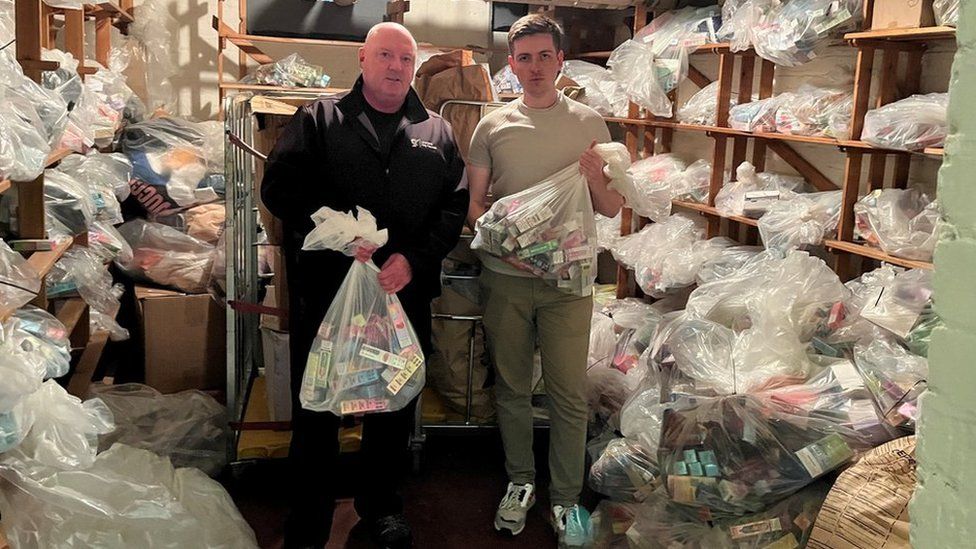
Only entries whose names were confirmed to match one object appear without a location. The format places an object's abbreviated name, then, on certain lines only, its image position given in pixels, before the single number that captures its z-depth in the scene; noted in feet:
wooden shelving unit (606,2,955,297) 8.66
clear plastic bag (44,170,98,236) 9.50
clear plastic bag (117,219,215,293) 12.65
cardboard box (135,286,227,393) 11.72
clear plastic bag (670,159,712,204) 11.60
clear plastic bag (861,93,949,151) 7.70
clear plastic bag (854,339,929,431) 6.69
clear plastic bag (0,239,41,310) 6.76
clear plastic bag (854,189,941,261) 7.96
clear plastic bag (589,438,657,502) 8.22
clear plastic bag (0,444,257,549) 6.40
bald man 7.63
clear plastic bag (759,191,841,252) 9.27
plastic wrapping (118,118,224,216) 13.71
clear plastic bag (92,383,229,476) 9.48
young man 8.35
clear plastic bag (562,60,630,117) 13.25
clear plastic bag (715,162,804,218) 10.15
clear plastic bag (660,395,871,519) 6.86
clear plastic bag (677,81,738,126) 11.39
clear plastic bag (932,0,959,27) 7.48
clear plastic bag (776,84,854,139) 9.05
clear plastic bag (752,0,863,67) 8.84
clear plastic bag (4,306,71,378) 6.67
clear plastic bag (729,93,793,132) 9.93
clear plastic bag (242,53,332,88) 15.46
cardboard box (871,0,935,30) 7.91
